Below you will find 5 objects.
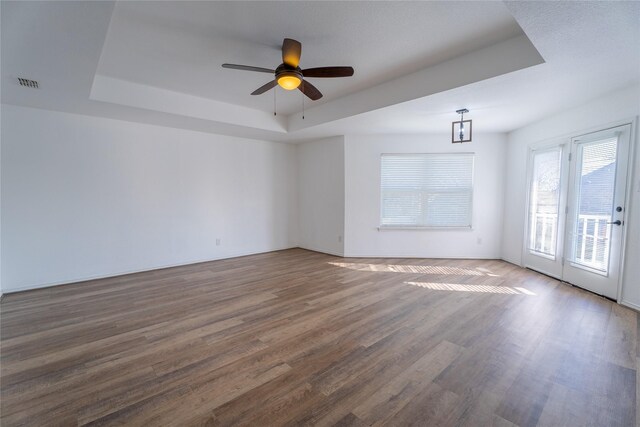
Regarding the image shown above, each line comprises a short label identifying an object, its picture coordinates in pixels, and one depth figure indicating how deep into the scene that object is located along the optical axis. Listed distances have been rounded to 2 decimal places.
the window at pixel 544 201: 4.18
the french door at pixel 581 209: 3.31
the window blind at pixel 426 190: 5.37
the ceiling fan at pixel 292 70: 2.45
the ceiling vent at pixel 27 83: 2.90
